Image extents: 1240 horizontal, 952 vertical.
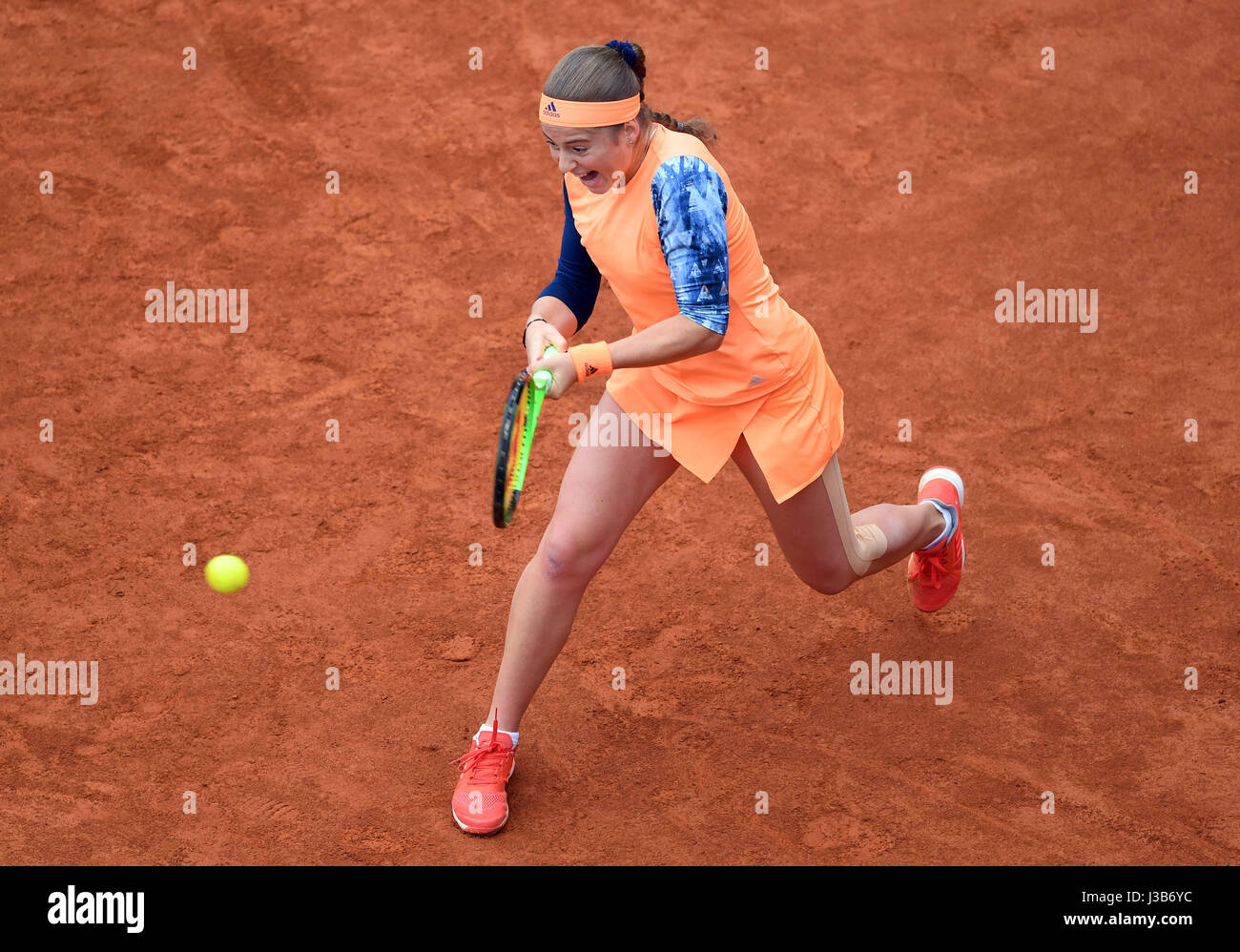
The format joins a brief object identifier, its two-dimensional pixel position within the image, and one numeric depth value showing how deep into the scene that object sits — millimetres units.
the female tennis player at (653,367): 7816
